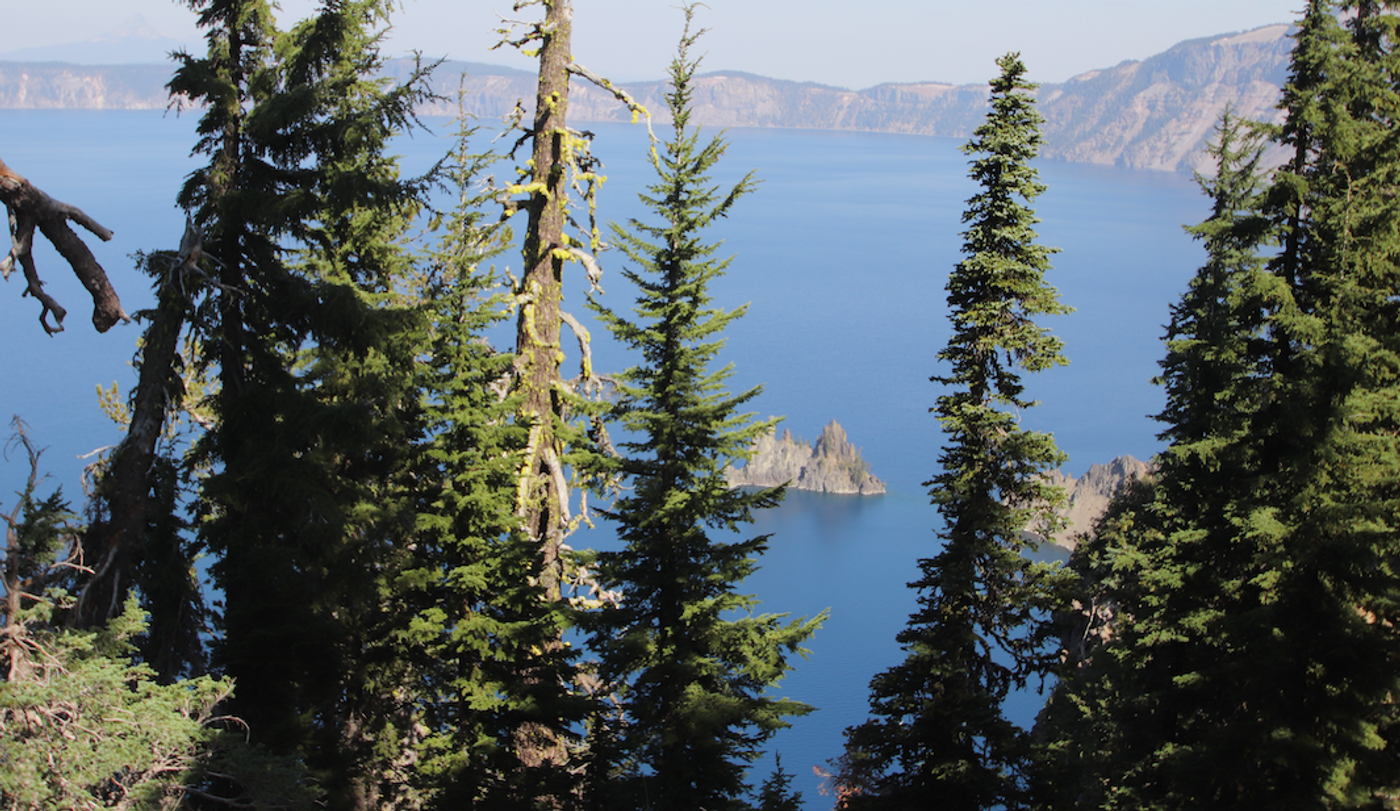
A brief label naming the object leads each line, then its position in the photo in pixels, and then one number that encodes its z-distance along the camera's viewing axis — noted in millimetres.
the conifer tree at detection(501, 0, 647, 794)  12766
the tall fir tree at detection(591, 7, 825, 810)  11773
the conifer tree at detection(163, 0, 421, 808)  10211
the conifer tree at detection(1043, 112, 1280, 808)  11742
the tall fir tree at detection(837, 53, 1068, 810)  12773
